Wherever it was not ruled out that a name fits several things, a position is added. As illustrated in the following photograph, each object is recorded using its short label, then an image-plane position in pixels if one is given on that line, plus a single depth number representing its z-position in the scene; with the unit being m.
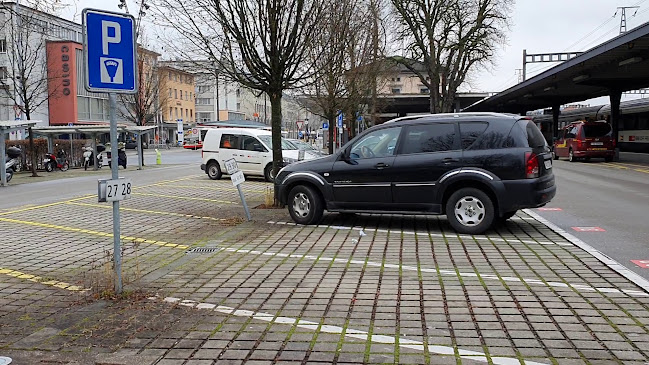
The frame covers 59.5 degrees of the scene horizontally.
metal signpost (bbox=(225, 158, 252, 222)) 10.38
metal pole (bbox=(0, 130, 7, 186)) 19.70
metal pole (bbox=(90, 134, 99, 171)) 28.34
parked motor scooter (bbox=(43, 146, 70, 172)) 27.48
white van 19.95
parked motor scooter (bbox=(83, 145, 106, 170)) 29.38
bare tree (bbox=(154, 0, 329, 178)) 11.04
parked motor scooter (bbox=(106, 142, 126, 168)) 28.97
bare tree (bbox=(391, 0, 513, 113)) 36.56
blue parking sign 5.16
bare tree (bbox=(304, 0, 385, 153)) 18.32
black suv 8.42
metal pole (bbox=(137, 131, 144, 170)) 29.03
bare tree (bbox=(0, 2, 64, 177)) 24.42
